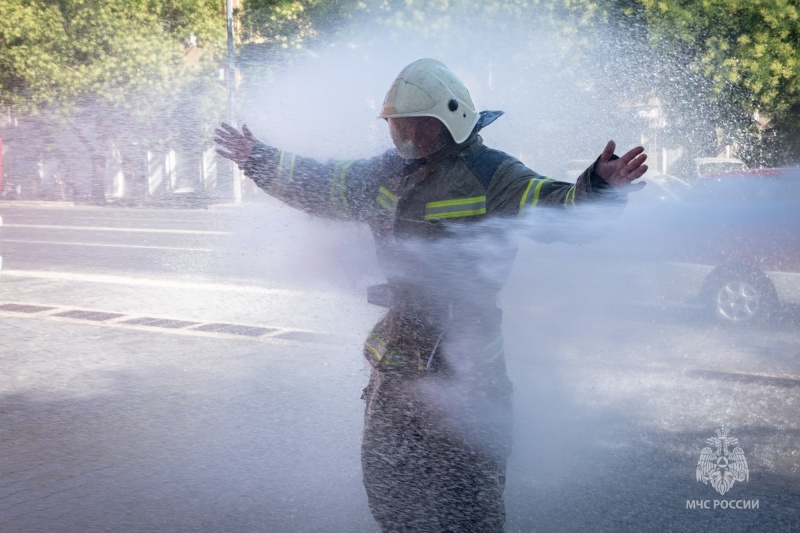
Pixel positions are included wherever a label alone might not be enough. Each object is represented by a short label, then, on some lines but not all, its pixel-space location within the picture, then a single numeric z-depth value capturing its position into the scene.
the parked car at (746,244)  6.77
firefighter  2.74
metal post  11.00
